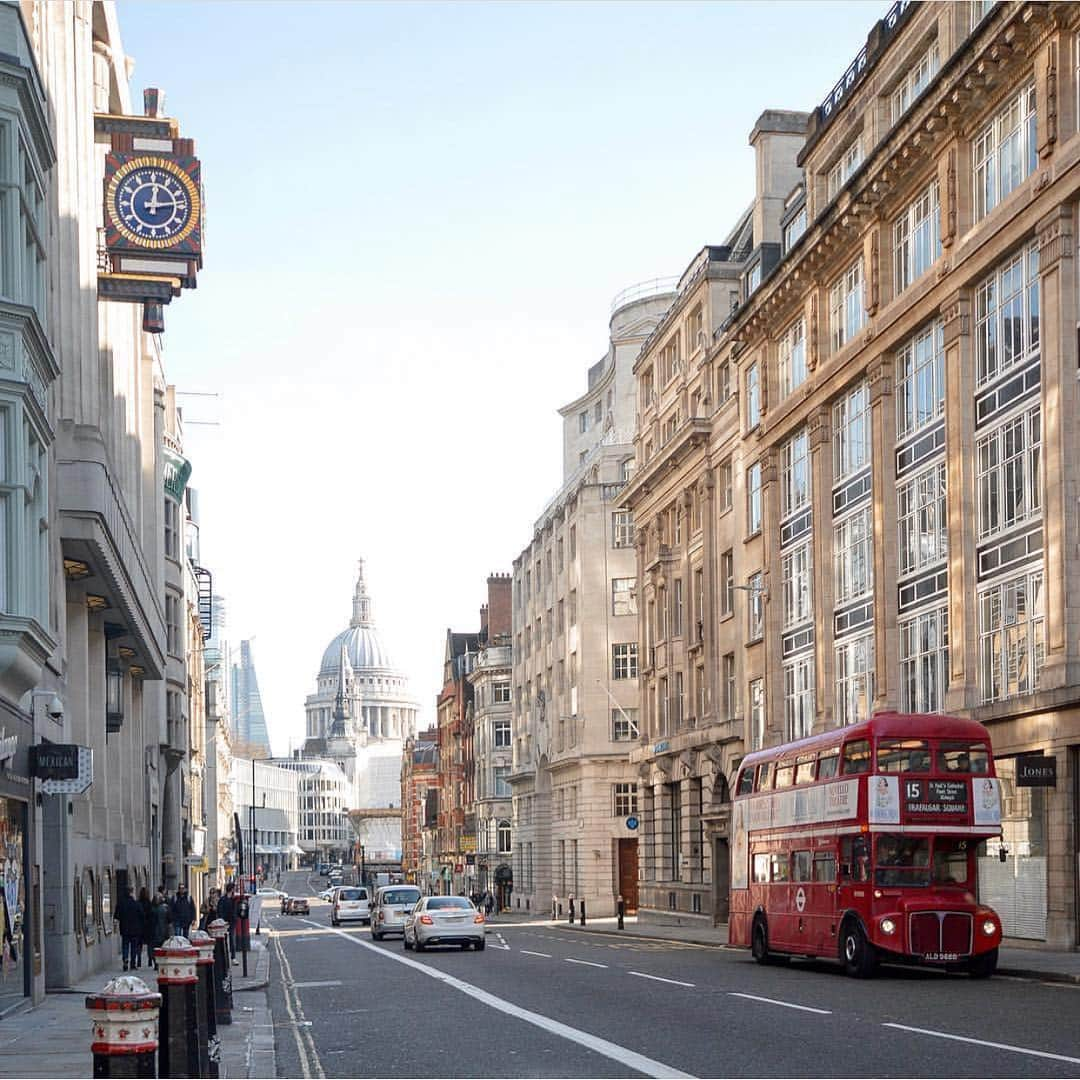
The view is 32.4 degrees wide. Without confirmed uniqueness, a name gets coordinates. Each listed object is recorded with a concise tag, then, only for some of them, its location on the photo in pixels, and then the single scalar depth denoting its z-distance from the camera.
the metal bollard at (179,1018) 11.93
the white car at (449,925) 41.16
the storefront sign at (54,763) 24.92
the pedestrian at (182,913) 42.88
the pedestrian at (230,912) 38.80
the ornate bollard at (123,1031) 8.46
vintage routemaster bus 26.92
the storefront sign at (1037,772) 32.78
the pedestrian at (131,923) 36.47
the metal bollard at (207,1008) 13.85
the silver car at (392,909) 52.56
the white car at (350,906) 74.50
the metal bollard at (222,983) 21.43
